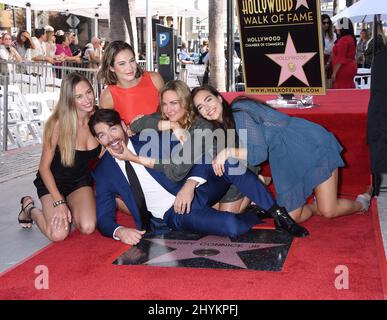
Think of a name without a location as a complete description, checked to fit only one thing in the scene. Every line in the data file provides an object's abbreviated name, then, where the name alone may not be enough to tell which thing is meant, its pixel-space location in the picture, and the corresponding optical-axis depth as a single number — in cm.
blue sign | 1081
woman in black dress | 405
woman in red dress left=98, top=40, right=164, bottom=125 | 429
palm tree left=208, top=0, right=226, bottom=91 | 1296
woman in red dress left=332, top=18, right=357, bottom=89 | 899
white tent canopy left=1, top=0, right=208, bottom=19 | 1476
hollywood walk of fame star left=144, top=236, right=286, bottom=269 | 357
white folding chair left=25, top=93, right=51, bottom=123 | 887
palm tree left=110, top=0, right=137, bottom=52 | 1170
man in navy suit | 387
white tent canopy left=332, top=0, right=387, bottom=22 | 668
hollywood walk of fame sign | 523
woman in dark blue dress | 381
